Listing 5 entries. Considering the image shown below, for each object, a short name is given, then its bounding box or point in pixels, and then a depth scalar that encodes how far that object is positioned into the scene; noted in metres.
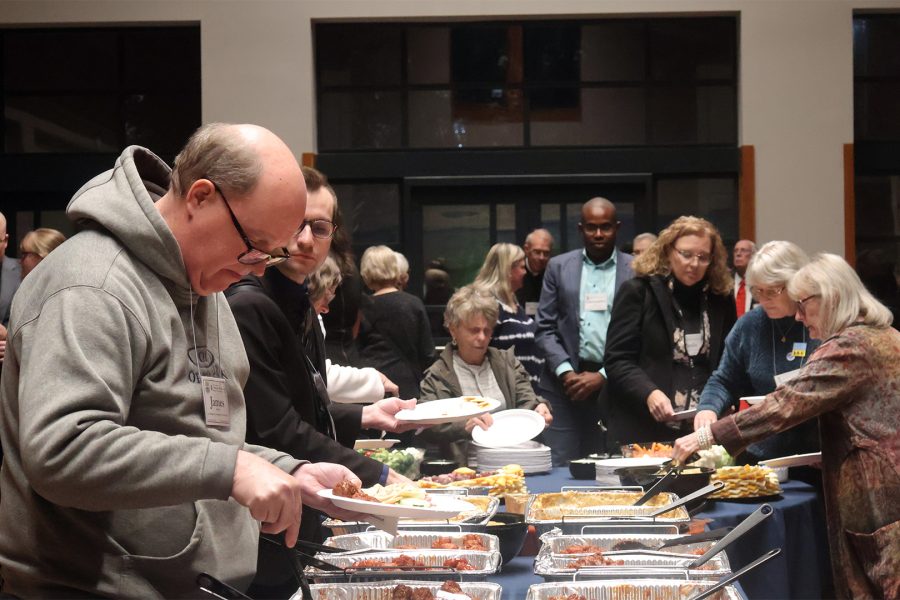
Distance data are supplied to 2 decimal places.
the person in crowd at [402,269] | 5.44
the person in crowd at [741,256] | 6.72
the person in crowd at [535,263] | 6.21
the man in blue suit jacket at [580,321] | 5.03
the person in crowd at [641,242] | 6.22
